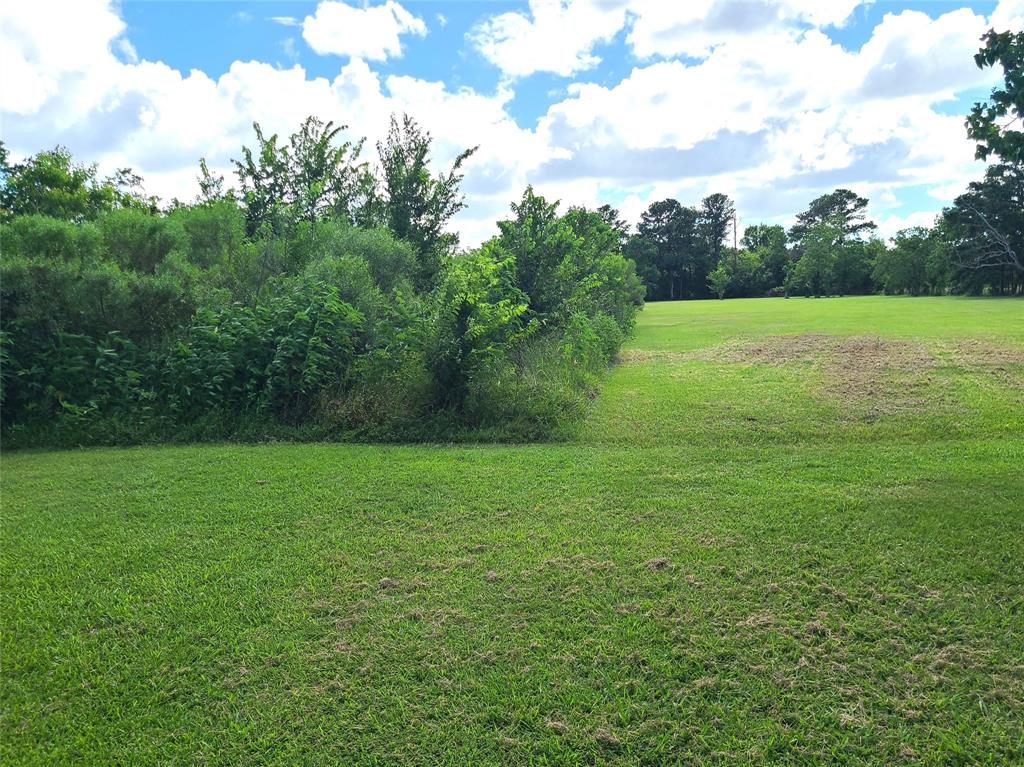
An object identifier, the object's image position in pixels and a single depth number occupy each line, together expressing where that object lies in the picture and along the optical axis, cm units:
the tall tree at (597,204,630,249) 6488
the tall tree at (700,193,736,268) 7800
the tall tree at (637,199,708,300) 7319
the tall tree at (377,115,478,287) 1509
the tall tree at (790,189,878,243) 7319
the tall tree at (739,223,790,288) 6762
